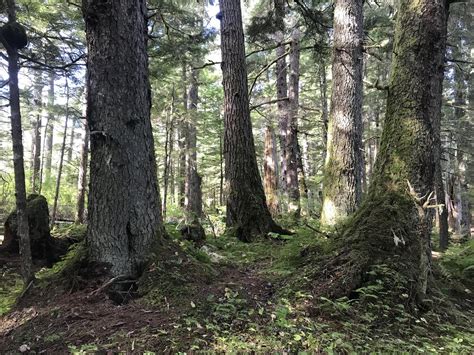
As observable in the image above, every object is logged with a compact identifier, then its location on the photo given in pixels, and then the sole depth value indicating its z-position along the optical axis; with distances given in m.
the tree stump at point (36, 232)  7.27
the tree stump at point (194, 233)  6.07
